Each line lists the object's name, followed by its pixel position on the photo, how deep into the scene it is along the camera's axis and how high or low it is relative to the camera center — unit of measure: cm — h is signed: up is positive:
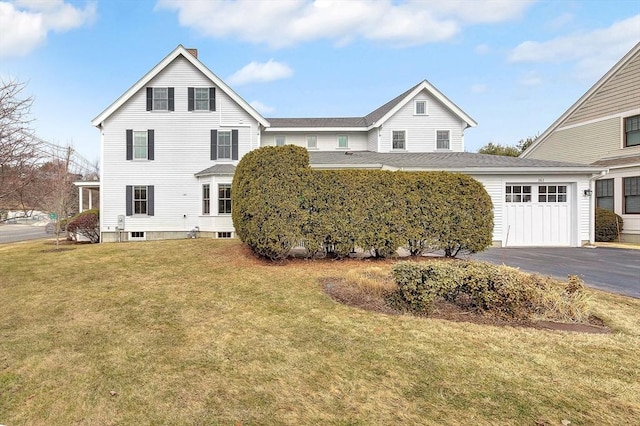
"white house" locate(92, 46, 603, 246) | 1688 +284
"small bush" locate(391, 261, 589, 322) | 520 -133
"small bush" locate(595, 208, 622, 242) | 1598 -96
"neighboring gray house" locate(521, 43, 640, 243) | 1620 +380
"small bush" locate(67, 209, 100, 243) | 1770 -76
